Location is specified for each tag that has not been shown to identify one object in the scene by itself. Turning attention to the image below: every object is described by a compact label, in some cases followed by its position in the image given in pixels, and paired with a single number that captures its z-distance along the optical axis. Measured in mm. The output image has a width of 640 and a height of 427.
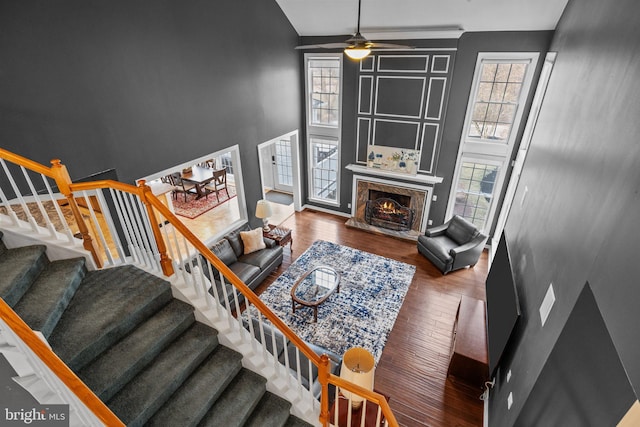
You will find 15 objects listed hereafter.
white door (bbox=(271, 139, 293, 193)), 8984
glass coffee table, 5000
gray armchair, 6074
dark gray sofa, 5421
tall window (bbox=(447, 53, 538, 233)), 5750
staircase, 2188
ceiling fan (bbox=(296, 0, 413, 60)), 3502
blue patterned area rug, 4773
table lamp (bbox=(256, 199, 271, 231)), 6414
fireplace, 7180
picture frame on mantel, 6945
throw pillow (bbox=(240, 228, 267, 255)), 6031
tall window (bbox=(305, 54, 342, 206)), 7336
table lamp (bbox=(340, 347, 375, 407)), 2670
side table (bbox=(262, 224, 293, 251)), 6465
